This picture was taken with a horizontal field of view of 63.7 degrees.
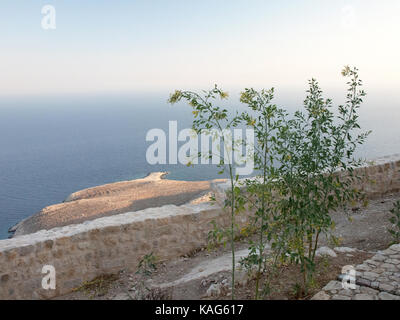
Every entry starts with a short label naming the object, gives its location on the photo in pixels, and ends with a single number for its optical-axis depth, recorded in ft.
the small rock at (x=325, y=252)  15.88
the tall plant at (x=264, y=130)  11.13
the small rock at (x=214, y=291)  14.23
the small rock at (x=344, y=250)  16.70
